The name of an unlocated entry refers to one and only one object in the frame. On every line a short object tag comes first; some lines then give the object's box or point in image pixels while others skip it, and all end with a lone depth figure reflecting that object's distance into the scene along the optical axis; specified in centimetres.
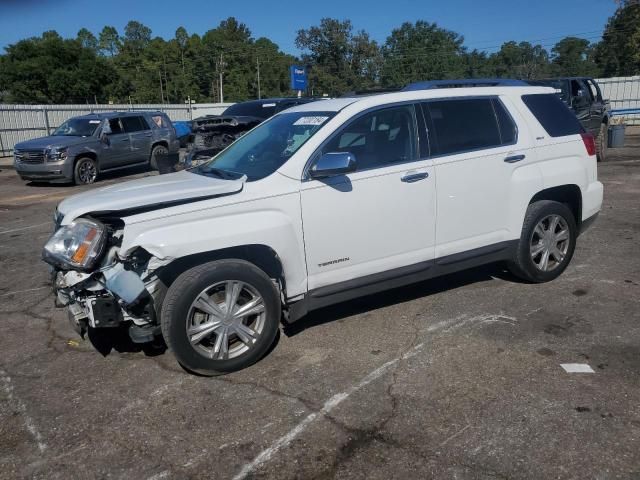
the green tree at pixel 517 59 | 10900
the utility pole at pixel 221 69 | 8619
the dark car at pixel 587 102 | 1323
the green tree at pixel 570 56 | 10788
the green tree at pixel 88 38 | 12525
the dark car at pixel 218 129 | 1038
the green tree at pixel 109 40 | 12675
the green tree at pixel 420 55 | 9569
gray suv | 1400
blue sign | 4016
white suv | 360
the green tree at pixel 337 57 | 8831
